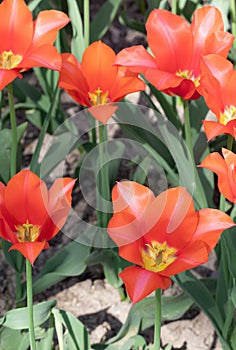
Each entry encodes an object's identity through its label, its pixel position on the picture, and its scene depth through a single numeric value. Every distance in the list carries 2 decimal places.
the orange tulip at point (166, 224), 0.86
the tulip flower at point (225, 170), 0.88
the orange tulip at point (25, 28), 1.03
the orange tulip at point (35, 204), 0.89
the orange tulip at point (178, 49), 0.99
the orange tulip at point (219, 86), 0.97
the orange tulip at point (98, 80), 1.02
